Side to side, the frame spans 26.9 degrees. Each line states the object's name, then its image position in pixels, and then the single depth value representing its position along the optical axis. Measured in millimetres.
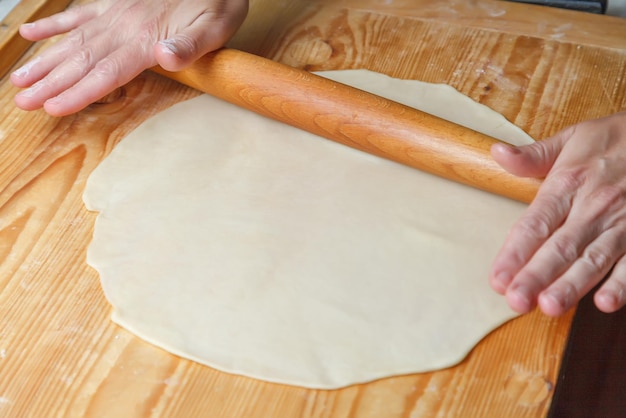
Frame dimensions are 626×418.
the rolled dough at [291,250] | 799
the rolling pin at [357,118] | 862
